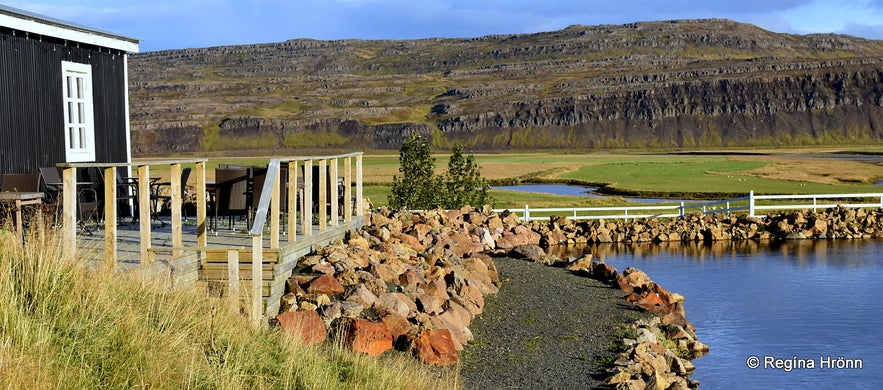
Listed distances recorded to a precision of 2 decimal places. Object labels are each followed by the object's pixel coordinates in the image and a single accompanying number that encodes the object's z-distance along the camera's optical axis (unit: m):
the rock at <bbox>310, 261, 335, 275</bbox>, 12.58
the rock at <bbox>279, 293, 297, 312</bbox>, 11.42
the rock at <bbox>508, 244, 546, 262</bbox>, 20.67
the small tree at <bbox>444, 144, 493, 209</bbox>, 30.05
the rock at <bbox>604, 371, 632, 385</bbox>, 10.68
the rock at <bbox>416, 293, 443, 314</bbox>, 12.40
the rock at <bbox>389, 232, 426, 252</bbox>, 17.61
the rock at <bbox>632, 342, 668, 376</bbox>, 11.22
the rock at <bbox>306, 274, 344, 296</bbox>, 11.99
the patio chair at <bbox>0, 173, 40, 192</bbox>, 13.49
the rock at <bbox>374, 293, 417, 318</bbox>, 11.85
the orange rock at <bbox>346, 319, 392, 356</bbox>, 10.55
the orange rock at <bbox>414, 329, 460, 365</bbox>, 10.70
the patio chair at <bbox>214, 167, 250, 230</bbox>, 13.95
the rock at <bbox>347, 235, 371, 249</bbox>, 15.08
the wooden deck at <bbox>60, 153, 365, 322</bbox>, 10.05
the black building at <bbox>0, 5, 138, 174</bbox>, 15.01
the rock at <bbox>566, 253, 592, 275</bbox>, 19.02
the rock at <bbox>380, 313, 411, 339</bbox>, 11.07
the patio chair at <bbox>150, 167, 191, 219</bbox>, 14.26
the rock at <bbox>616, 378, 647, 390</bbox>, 10.32
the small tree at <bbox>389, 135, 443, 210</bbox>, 29.36
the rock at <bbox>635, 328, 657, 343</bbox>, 12.49
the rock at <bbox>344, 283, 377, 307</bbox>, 11.81
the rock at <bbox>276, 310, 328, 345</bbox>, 10.41
